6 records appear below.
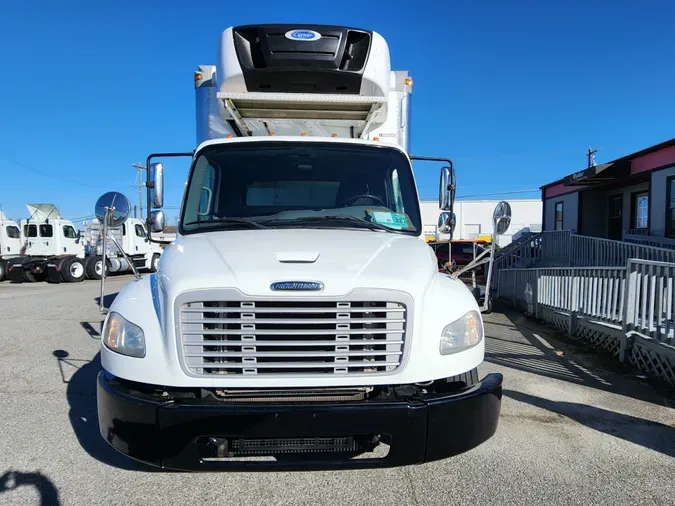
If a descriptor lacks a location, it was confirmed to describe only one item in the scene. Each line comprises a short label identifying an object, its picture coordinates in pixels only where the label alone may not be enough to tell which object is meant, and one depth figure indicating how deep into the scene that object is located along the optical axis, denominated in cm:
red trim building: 1225
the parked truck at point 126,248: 2125
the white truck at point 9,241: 2047
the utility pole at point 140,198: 4159
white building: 3409
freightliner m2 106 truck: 237
